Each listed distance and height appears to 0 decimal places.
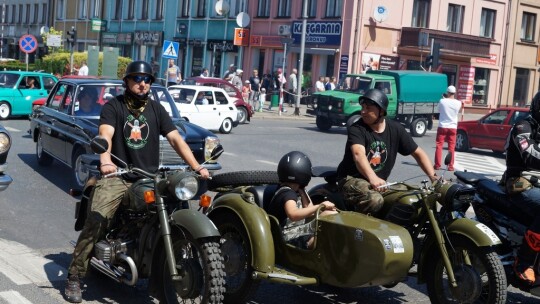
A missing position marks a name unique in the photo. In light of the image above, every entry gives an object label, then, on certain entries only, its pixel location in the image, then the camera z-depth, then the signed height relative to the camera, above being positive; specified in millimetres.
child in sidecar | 5953 -873
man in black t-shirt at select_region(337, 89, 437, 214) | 6461 -526
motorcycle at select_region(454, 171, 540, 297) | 6445 -994
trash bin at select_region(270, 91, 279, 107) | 35625 -961
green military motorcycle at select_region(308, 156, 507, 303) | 5852 -1051
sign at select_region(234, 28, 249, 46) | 43906 +1787
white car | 22203 -967
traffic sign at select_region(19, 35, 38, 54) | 32625 +388
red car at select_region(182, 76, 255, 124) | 26562 -637
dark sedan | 11672 -937
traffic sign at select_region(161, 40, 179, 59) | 29891 +545
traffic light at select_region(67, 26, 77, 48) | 37375 +912
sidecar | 5734 -1166
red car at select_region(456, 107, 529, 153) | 22109 -954
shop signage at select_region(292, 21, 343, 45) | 39125 +2145
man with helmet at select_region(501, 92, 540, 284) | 6414 -586
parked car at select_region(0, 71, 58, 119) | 23578 -1002
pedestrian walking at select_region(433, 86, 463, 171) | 17875 -689
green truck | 26992 -418
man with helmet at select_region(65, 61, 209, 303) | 6227 -600
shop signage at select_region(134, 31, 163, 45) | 51706 +1596
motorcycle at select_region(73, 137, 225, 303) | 5602 -1206
